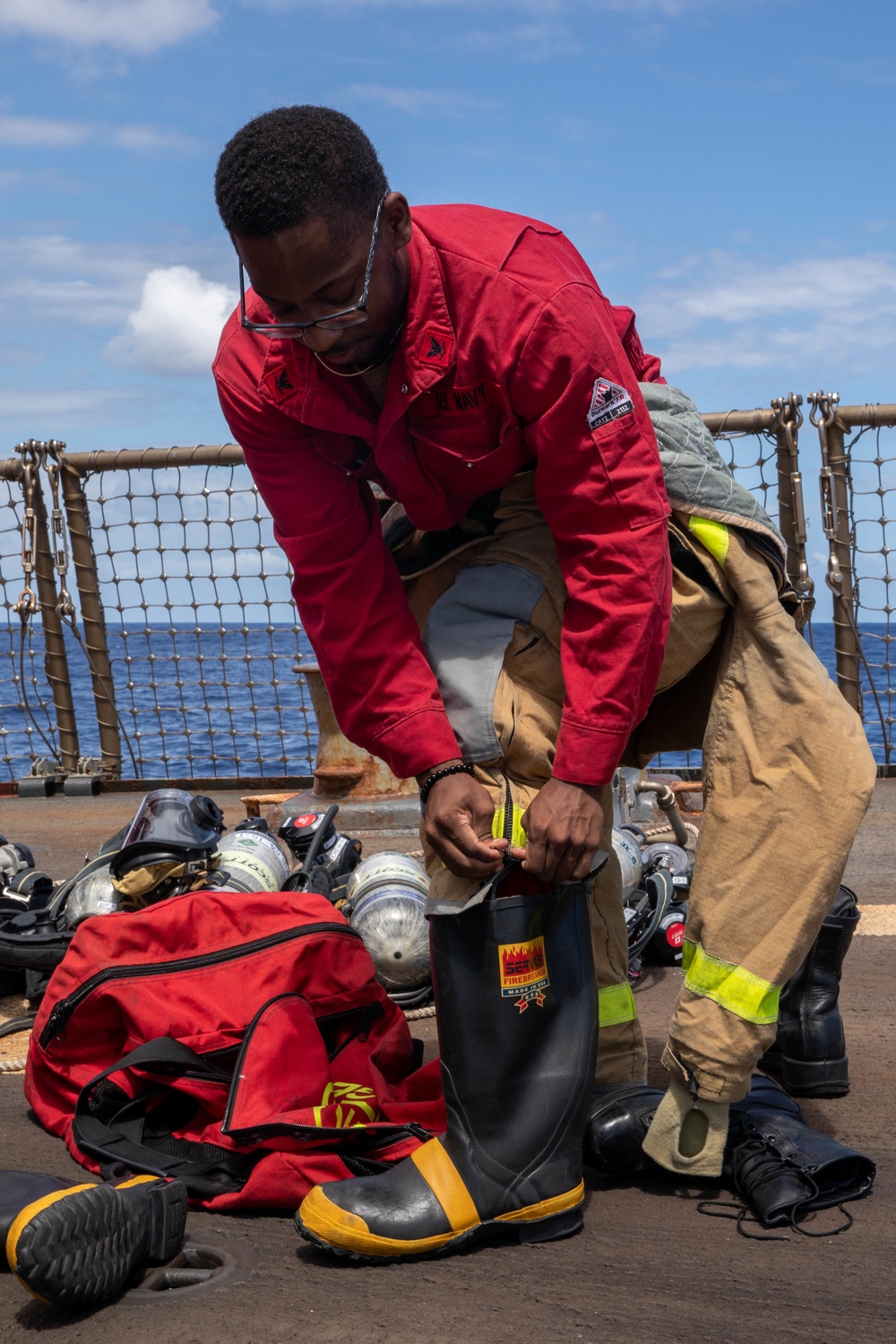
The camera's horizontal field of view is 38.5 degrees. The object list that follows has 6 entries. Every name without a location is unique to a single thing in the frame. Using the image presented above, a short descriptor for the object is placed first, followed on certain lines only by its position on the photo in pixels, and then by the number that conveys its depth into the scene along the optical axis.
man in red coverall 2.09
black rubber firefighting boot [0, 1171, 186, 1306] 1.76
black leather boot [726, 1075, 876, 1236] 2.10
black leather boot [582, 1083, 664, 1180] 2.30
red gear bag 2.33
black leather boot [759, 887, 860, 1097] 2.65
